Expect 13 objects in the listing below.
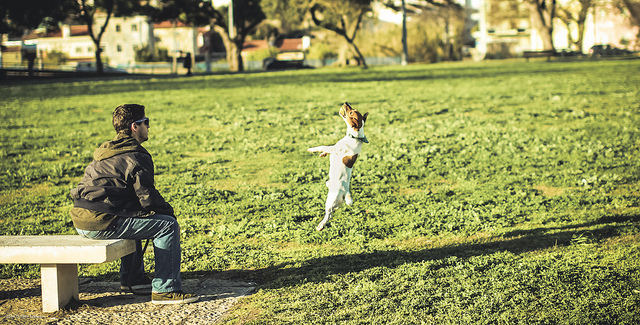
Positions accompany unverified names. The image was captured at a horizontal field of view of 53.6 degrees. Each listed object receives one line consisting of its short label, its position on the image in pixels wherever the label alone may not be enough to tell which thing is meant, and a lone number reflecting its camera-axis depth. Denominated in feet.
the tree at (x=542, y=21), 186.60
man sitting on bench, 15.10
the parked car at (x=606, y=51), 189.68
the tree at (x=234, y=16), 164.03
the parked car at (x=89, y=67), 183.26
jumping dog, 14.64
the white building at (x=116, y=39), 301.02
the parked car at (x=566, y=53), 170.81
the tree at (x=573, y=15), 211.86
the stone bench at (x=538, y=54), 162.91
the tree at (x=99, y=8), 143.64
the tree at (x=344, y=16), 145.07
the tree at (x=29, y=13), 136.76
